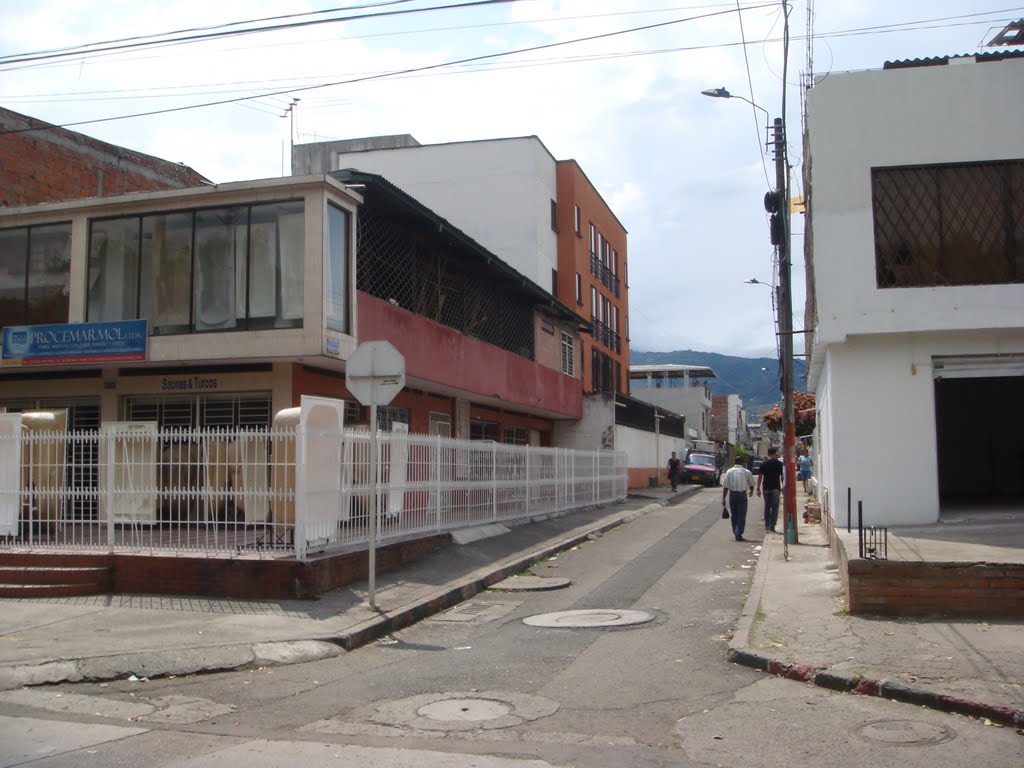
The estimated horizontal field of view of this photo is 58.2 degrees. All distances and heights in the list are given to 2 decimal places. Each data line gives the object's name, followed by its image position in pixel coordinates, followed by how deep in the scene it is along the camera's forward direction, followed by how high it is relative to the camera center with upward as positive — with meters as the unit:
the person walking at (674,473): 34.54 -1.10
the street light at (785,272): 15.15 +2.83
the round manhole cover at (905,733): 5.41 -1.76
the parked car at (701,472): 42.84 -1.33
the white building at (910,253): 12.12 +2.52
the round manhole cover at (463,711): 5.96 -1.80
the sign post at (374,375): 9.95 +0.78
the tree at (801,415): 39.19 +1.18
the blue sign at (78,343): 15.33 +1.79
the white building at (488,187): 34.16 +9.75
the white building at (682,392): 65.31 +3.76
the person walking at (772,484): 17.58 -0.79
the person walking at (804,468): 34.16 -0.97
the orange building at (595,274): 37.12 +7.49
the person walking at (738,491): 16.58 -0.87
